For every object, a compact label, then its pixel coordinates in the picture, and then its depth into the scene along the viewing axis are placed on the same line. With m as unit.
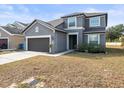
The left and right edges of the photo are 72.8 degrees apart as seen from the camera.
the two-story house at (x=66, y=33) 11.24
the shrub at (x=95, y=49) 11.25
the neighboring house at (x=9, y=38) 15.04
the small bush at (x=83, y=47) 11.56
